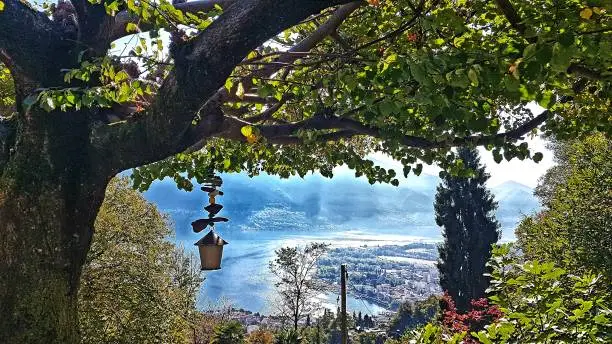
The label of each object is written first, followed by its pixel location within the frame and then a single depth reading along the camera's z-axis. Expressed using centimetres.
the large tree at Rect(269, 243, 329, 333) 3356
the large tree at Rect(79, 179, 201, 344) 1305
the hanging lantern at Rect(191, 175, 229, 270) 509
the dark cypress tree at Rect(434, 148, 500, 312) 3288
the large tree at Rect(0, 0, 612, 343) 273
